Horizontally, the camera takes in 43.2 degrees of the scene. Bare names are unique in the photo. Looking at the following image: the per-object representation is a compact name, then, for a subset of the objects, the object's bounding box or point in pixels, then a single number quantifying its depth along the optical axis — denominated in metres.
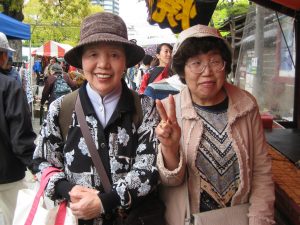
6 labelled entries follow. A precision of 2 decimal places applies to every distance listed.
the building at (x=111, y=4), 81.17
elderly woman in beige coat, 1.90
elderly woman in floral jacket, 1.75
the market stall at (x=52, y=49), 22.22
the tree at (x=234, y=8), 10.67
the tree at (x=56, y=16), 15.32
